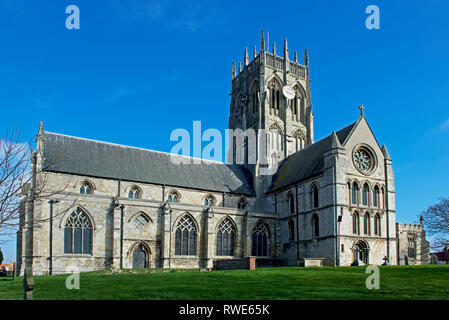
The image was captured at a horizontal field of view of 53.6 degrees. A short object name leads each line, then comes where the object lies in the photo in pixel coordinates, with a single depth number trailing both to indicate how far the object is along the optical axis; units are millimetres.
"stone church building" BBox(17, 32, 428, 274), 36031
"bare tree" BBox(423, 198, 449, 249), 48594
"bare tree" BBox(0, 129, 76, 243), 18172
